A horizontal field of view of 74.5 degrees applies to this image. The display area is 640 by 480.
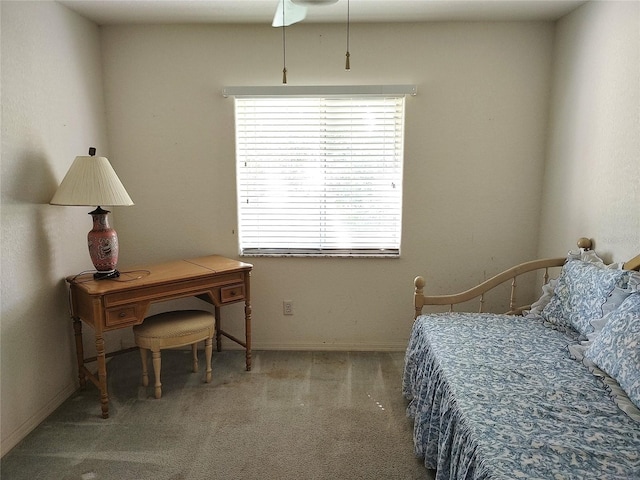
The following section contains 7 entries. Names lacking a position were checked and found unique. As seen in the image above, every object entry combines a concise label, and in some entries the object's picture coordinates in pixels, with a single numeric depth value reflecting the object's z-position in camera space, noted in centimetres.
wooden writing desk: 231
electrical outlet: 320
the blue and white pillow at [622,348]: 156
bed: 131
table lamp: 230
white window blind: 300
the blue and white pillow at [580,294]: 201
